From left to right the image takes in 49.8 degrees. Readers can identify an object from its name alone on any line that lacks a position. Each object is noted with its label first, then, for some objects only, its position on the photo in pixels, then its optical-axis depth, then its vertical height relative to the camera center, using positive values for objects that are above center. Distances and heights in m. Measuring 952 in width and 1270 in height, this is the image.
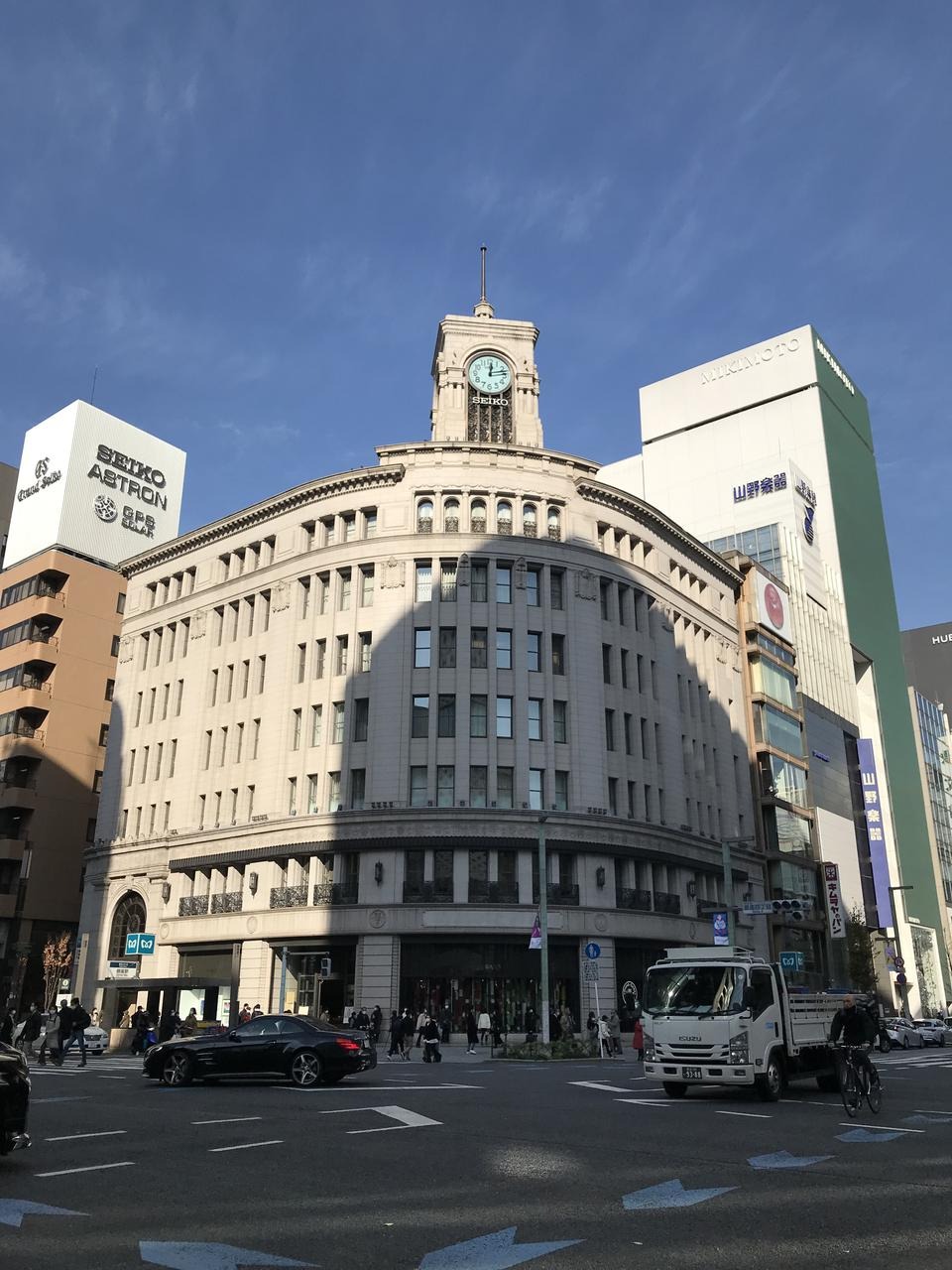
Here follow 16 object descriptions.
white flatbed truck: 17.66 -0.40
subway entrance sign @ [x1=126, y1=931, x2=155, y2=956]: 47.47 +2.47
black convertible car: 20.23 -1.01
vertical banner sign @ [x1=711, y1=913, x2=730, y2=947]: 47.55 +3.31
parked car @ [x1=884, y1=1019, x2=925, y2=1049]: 47.66 -1.52
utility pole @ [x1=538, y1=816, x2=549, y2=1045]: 37.44 +2.90
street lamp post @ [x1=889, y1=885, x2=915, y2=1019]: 91.50 +1.36
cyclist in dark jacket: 15.65 -0.42
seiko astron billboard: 72.81 +35.69
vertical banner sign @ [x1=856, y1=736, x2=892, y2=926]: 90.88 +14.76
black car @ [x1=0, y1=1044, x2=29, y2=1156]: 9.97 -0.93
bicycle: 15.31 -1.18
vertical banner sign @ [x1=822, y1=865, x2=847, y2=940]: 71.81 +6.59
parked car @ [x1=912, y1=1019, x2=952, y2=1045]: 49.34 -1.39
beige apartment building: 63.12 +16.04
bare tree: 61.50 +2.15
